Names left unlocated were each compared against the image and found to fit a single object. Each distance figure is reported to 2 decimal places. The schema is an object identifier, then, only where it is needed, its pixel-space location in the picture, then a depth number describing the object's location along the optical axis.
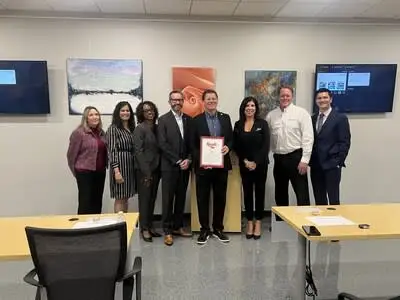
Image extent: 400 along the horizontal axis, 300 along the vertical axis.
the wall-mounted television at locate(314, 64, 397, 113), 4.74
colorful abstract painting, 4.74
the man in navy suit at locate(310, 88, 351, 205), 3.78
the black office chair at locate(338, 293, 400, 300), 1.82
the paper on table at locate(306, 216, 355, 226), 2.27
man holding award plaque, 3.84
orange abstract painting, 4.66
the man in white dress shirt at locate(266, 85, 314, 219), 3.87
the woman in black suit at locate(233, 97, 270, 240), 3.92
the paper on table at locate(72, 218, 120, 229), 2.27
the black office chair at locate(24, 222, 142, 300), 1.62
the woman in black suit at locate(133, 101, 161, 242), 3.89
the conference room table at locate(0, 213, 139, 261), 1.85
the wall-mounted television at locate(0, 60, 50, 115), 4.39
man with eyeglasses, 3.91
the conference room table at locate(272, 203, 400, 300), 2.07
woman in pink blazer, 3.79
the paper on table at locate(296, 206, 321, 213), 2.58
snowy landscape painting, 4.53
